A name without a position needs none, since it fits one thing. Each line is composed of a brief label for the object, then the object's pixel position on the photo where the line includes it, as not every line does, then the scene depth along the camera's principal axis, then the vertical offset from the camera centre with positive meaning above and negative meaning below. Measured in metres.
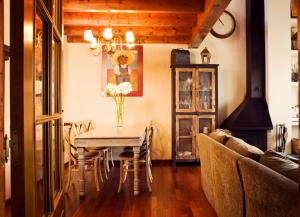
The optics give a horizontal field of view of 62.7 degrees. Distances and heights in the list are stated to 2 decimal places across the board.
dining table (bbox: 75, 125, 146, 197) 3.08 -0.46
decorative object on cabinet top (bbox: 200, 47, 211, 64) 4.78 +0.98
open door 0.86 -0.01
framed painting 4.94 +0.73
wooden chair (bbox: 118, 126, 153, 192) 3.32 -0.70
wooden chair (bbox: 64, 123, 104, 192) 3.35 -0.71
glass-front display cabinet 4.57 +0.05
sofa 1.21 -0.51
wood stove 4.68 +0.41
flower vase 4.39 -0.05
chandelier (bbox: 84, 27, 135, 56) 3.24 +0.93
